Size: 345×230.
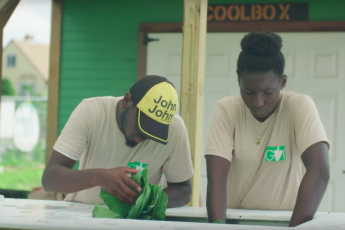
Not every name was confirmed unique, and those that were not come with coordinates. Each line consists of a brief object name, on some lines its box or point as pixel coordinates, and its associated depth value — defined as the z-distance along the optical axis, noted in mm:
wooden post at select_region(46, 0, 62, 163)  5617
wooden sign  5016
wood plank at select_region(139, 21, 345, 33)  4957
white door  4961
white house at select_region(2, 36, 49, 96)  26750
